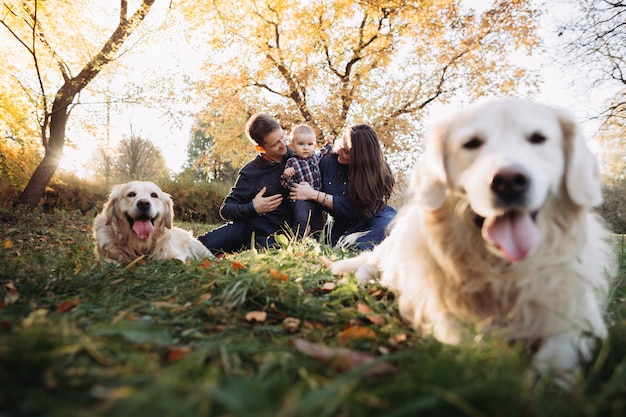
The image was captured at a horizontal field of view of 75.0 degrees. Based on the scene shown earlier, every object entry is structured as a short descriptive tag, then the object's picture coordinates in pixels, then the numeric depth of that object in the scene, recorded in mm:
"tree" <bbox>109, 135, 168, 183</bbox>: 29672
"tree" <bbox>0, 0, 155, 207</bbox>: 8891
